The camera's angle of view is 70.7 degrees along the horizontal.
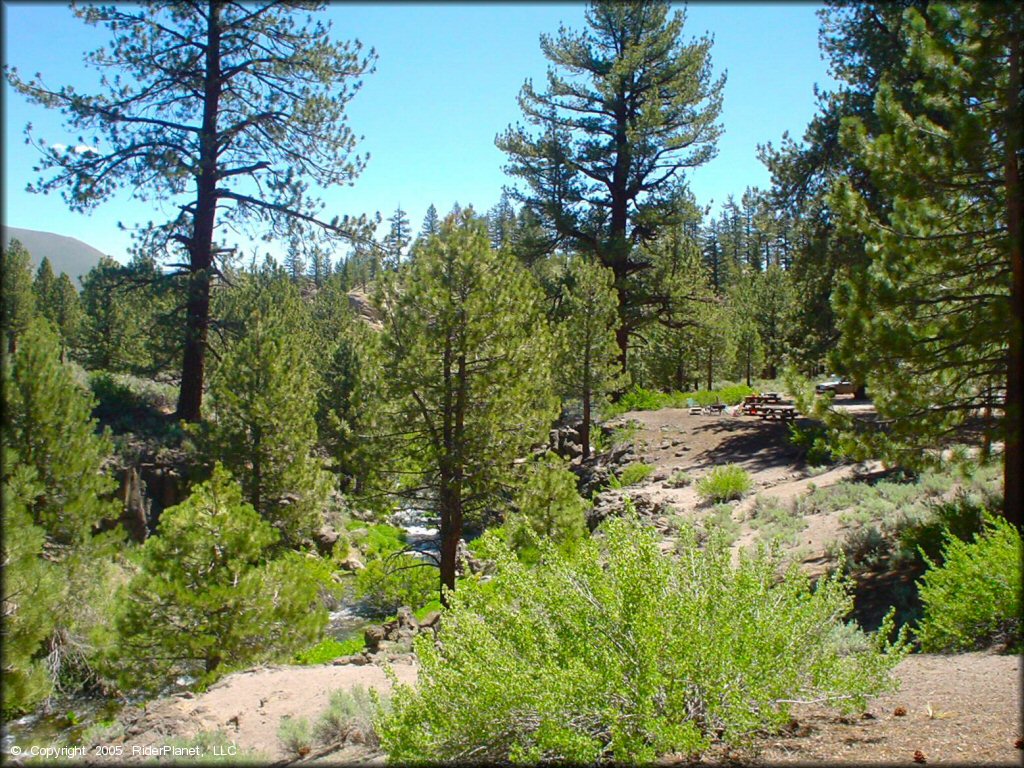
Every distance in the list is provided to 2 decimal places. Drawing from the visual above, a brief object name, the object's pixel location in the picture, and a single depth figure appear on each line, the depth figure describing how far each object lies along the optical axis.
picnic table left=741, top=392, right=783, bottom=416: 24.89
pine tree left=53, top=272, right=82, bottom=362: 43.12
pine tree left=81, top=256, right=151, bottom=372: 37.88
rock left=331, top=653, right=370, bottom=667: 9.90
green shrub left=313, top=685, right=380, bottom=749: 6.04
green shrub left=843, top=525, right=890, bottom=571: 10.07
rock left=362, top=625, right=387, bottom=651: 11.37
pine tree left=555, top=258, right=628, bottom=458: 22.48
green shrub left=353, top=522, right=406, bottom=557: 20.66
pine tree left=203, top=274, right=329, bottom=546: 16.39
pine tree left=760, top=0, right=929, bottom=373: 16.86
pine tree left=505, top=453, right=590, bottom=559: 12.34
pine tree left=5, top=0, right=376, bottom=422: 16.91
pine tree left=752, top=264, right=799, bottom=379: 44.38
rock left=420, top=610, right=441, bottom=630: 11.49
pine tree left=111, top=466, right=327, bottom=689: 9.33
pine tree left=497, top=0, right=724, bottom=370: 26.12
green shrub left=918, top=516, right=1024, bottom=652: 6.17
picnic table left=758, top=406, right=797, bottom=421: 22.89
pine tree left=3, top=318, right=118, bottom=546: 12.09
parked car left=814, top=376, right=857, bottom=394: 31.52
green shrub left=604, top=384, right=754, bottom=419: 29.17
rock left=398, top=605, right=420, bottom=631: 12.05
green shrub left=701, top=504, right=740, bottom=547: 12.73
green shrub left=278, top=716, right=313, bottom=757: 6.08
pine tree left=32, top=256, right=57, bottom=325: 44.22
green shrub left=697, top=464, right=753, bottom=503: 16.16
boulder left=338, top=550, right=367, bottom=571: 19.60
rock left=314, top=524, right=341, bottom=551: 20.50
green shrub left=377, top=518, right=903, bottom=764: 3.91
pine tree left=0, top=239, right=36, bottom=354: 27.29
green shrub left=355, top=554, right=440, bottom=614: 12.73
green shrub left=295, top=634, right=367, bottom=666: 11.46
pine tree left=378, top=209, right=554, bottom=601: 11.66
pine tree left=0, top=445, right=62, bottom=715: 7.39
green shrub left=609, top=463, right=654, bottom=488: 19.97
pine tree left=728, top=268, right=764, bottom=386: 42.98
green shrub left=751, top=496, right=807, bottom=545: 12.38
